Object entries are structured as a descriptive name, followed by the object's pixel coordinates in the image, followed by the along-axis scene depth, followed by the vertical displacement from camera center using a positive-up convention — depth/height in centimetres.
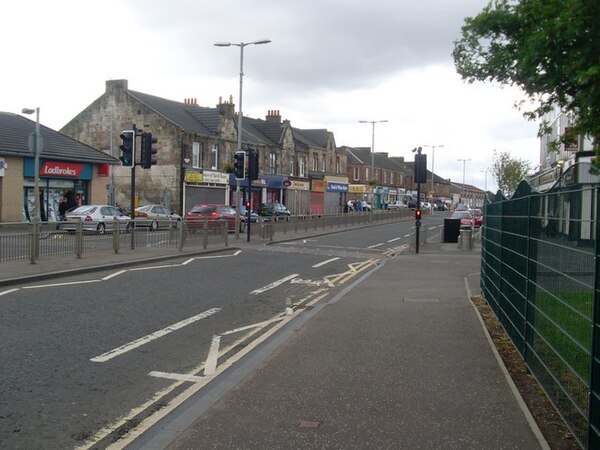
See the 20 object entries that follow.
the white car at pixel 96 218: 1705 -76
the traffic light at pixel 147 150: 2006 +156
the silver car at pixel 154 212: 3554 -75
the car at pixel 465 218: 3819 -73
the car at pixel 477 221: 4550 -100
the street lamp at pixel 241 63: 2969 +667
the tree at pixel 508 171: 6538 +407
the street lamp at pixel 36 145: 2628 +218
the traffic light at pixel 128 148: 1928 +155
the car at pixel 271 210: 5012 -62
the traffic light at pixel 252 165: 2805 +164
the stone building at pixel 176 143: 4622 +447
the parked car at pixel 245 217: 3407 -93
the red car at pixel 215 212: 3300 -63
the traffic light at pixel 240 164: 2748 +162
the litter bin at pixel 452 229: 2927 -105
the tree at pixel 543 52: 1048 +293
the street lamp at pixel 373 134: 5784 +658
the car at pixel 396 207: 7766 -21
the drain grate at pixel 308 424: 474 -168
